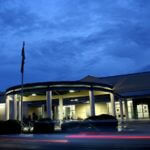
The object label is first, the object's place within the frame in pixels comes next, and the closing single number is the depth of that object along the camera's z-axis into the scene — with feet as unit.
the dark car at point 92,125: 49.74
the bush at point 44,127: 53.74
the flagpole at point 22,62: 63.40
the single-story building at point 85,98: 74.81
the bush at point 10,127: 56.91
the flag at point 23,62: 63.40
